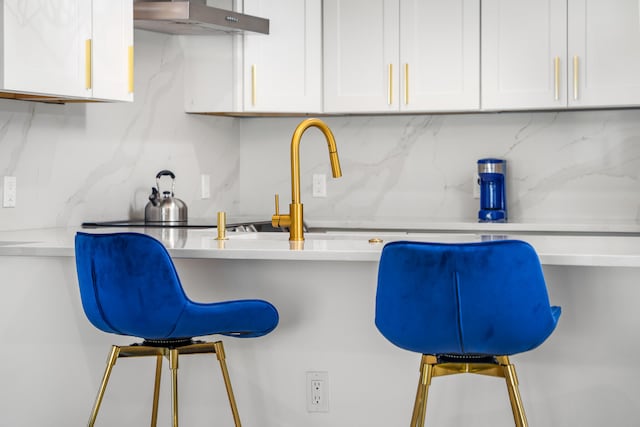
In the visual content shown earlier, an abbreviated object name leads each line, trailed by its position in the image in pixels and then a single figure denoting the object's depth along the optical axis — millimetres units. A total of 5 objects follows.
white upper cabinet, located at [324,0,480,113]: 4371
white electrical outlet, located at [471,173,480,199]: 4707
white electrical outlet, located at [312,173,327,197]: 4977
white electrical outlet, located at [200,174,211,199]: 4680
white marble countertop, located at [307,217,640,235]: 4219
